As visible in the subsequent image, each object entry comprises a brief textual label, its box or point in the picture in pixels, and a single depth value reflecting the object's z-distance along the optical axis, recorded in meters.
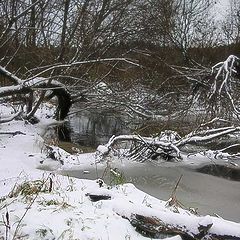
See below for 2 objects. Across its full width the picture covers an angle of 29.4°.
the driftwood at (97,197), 4.25
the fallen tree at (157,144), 8.07
